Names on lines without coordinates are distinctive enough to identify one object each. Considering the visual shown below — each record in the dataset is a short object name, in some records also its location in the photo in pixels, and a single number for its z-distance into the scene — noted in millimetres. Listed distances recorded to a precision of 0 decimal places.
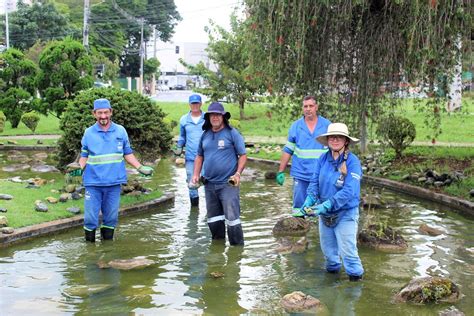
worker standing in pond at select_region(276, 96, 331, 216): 8133
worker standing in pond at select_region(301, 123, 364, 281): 6105
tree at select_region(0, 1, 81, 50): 55250
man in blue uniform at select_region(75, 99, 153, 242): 8062
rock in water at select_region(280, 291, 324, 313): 5750
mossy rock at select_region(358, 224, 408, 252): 8086
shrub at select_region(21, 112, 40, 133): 24172
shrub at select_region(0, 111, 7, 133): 24236
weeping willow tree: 9602
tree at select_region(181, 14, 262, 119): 27797
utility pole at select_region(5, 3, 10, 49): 48688
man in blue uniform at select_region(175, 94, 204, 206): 10453
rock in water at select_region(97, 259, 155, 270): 7191
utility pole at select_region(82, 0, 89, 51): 31177
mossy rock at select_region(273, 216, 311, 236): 8984
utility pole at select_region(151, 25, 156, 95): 69212
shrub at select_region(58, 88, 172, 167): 10906
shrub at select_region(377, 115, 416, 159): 14372
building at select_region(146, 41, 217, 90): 97875
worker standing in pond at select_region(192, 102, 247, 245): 7859
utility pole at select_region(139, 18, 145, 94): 57812
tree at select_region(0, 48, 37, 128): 24938
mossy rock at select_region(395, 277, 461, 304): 5953
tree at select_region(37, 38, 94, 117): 22109
